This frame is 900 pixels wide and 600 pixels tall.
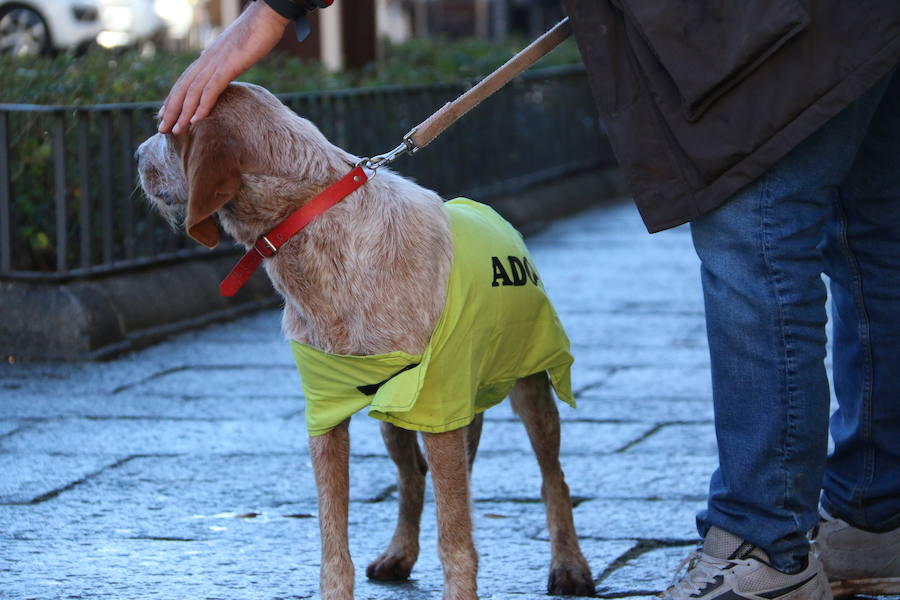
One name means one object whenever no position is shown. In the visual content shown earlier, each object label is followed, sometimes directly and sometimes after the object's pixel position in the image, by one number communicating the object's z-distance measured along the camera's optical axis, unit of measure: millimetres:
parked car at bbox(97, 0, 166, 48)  36684
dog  6027
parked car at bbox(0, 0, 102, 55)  32994
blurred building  22978
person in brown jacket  5384
